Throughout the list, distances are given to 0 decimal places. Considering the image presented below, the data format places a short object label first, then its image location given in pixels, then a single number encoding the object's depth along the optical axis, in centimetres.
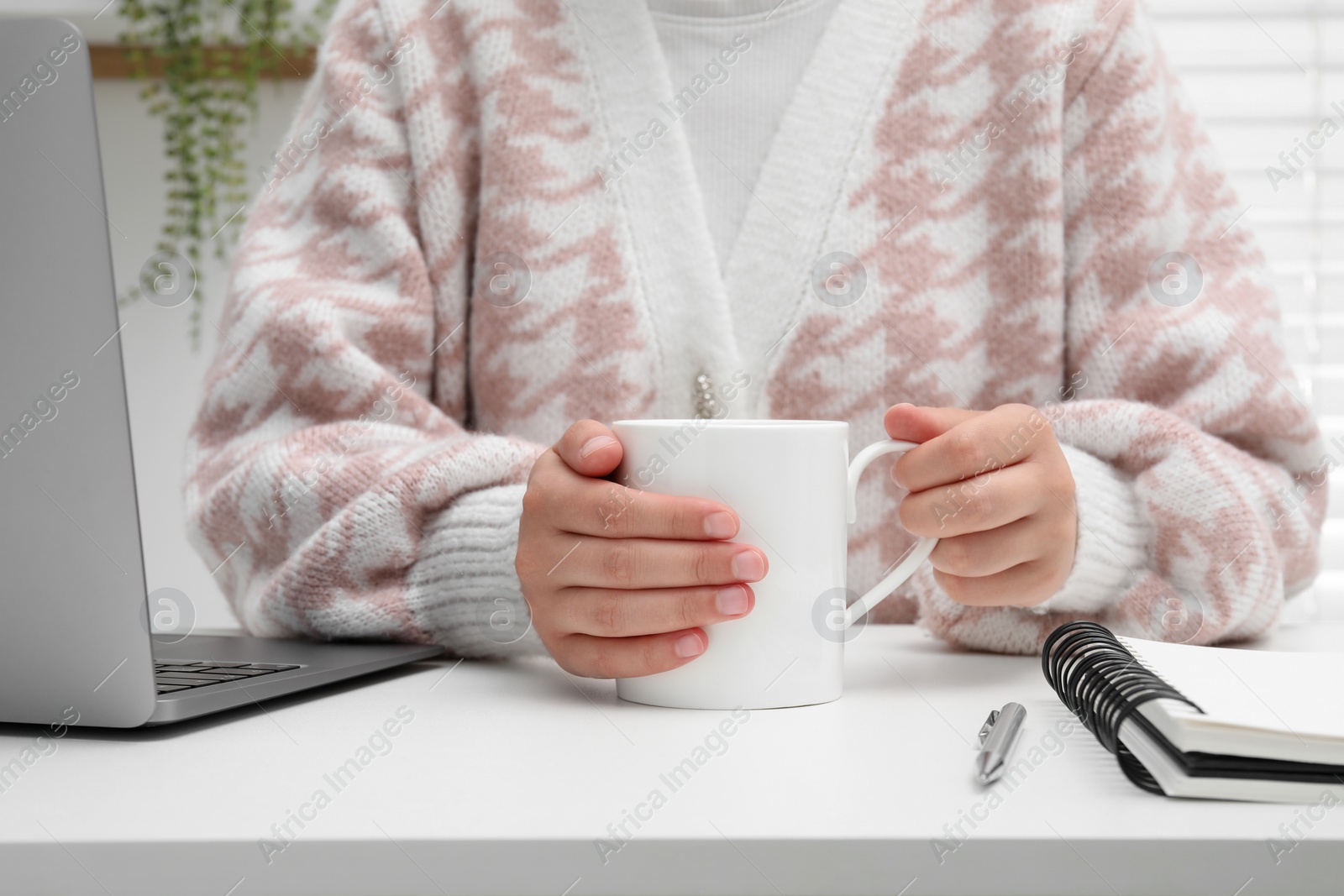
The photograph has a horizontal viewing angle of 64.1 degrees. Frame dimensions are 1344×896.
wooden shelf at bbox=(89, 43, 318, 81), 142
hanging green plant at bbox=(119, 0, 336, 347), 135
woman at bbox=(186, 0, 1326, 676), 76
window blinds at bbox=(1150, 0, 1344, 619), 127
